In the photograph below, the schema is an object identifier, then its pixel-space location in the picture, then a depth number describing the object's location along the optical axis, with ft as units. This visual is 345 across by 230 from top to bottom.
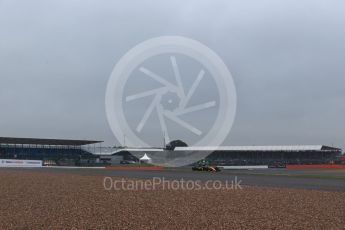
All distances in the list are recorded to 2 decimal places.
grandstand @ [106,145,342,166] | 384.72
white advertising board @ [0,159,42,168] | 275.18
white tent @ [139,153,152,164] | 375.25
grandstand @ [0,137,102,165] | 379.35
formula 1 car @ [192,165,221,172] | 195.35
